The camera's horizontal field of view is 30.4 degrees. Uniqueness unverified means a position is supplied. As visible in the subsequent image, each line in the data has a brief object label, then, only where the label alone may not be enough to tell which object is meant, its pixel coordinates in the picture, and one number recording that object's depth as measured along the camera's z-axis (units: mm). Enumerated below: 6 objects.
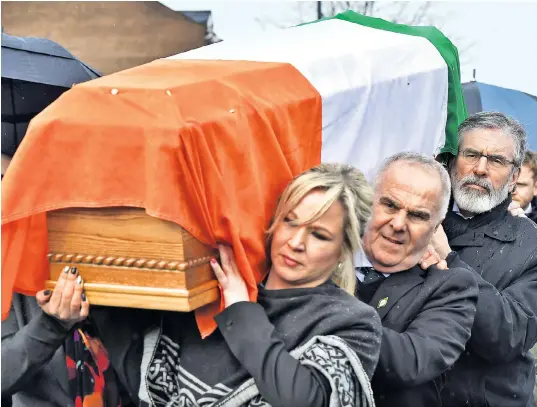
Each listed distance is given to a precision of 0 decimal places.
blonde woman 2865
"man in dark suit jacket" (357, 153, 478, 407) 3391
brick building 19656
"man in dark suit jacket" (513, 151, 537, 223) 6992
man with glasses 3750
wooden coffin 2852
